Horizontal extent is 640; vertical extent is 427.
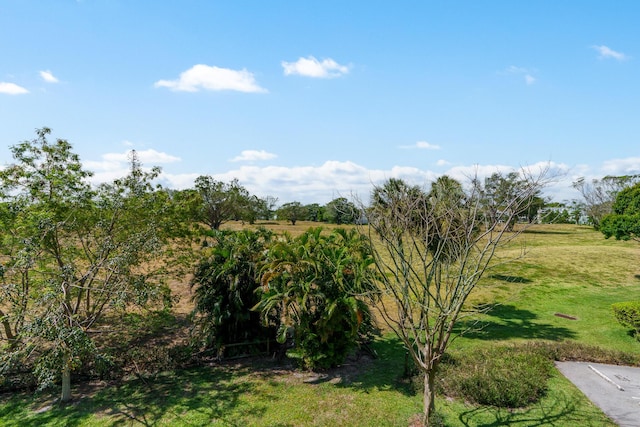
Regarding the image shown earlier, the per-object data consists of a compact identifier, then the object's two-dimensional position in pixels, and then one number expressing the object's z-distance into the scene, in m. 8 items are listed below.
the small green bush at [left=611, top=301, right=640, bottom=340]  12.36
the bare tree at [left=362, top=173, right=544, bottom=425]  6.36
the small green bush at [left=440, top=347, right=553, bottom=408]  8.11
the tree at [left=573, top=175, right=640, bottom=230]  53.62
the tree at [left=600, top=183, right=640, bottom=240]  20.52
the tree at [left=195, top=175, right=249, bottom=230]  33.59
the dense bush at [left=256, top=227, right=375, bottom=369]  9.30
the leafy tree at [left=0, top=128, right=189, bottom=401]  7.07
